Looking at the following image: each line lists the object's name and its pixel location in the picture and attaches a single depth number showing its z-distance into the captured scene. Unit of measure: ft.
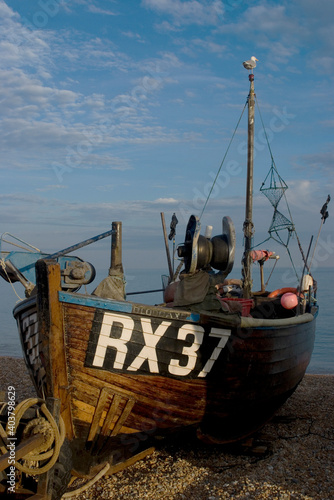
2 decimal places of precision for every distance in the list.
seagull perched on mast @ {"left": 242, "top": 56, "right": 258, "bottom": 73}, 35.47
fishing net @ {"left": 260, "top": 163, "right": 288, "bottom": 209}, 37.01
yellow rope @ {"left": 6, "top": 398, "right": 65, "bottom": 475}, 14.62
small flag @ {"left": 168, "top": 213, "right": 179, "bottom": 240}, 36.99
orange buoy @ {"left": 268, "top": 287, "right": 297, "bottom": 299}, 31.48
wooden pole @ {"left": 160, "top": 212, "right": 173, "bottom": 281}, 35.63
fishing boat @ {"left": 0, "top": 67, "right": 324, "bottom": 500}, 16.88
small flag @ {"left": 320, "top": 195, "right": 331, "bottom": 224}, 34.32
